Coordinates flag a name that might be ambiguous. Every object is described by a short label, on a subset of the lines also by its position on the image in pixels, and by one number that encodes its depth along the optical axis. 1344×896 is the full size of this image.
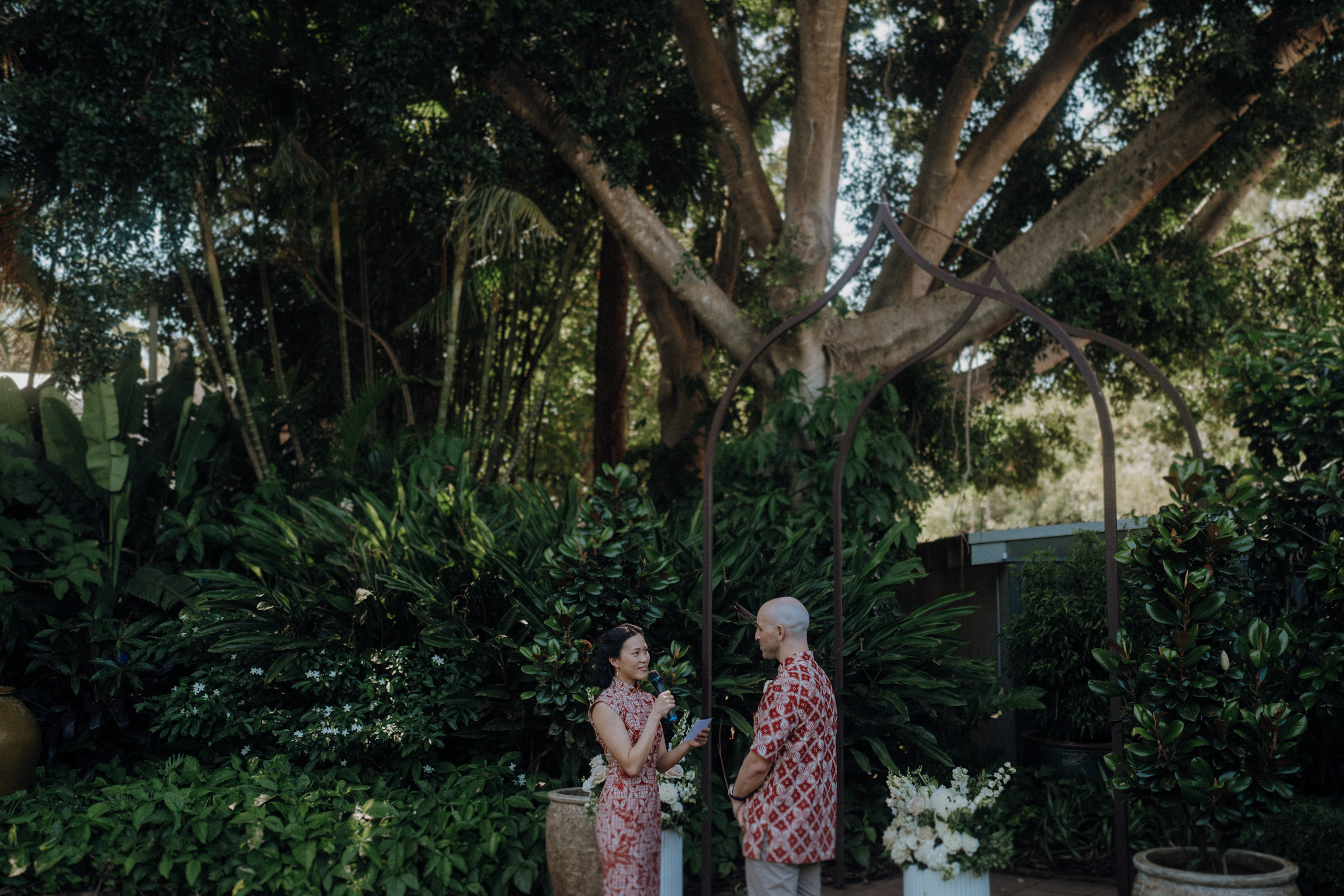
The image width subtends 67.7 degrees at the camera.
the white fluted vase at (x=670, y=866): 4.71
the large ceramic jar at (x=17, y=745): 6.32
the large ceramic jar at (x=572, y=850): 4.75
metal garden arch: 4.88
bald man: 3.36
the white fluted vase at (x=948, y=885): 4.07
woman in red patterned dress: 3.58
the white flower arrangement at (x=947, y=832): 4.06
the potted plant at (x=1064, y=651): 6.55
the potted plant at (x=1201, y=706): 3.76
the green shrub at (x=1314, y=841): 4.57
